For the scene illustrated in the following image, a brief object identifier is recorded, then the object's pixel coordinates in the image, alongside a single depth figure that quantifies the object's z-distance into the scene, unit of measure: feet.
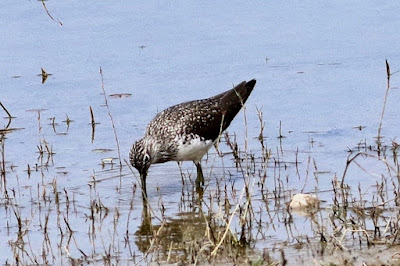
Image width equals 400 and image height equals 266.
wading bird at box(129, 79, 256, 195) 34.27
